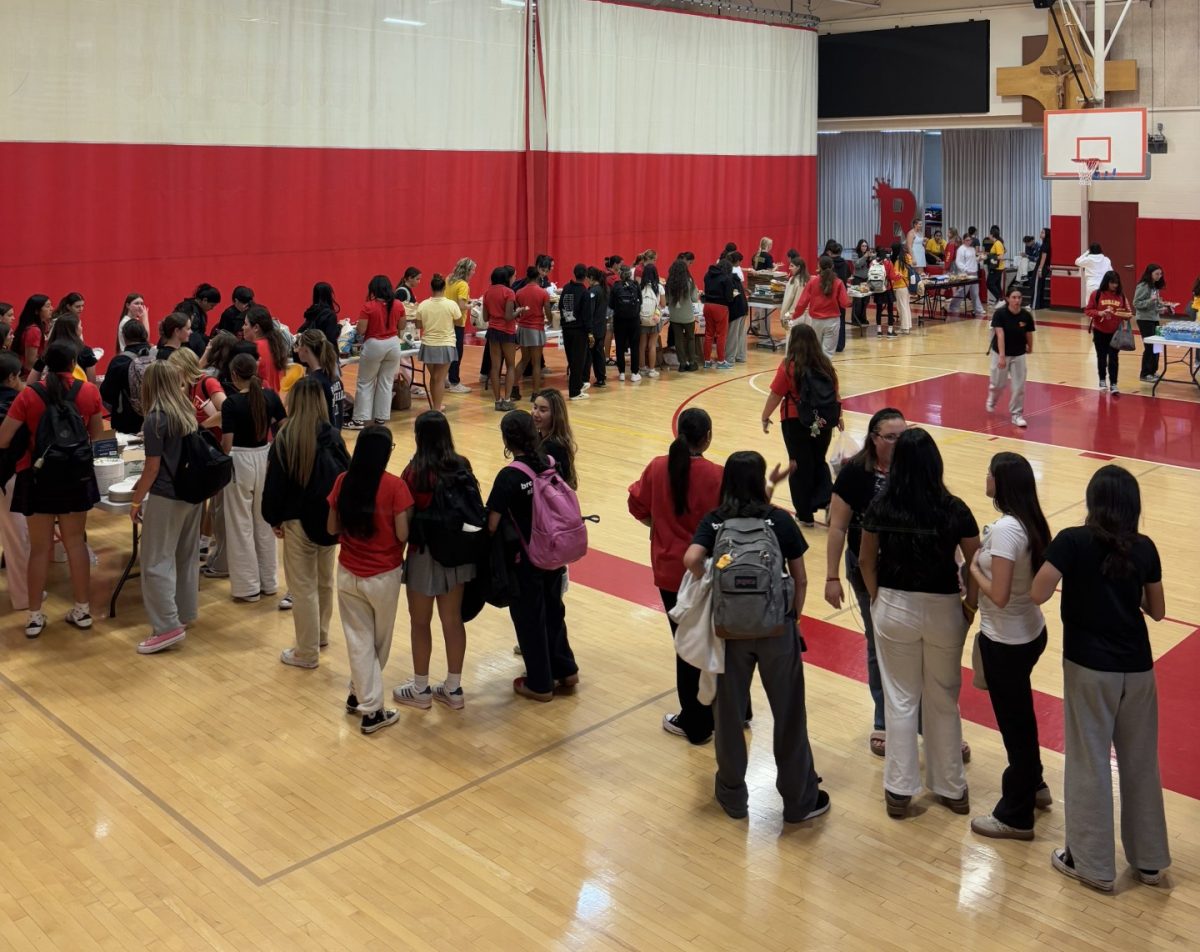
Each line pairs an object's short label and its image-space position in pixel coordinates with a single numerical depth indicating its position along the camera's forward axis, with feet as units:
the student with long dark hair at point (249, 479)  23.59
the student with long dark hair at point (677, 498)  18.01
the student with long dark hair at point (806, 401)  27.94
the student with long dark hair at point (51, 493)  22.33
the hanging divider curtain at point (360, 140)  47.21
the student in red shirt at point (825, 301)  47.88
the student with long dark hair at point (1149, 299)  47.93
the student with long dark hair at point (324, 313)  38.70
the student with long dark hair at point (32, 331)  32.04
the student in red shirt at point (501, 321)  44.65
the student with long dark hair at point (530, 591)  19.15
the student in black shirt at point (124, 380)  26.58
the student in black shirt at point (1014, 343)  40.14
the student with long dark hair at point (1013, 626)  15.30
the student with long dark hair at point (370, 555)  18.53
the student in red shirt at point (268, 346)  27.71
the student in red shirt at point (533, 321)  44.86
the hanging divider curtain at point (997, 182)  85.61
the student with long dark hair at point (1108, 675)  14.35
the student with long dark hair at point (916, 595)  15.74
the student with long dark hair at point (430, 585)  19.03
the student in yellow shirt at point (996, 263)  72.79
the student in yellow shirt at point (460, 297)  46.93
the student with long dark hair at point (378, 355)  40.57
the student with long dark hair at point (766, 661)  15.96
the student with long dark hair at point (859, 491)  17.30
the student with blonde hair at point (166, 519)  21.81
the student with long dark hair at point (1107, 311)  44.65
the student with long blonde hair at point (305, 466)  20.42
